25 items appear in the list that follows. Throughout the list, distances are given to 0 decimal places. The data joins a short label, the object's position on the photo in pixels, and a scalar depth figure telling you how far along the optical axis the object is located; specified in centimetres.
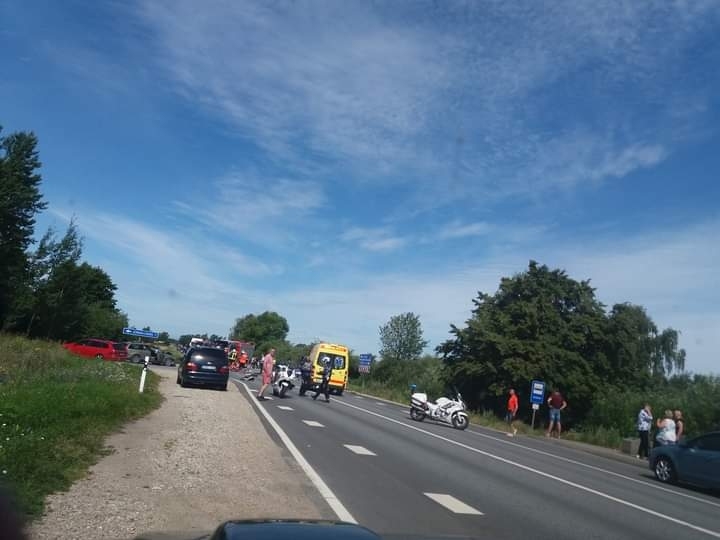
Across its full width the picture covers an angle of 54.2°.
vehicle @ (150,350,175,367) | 6057
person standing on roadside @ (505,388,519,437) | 3191
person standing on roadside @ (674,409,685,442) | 2170
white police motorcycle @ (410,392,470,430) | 2662
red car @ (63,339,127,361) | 4684
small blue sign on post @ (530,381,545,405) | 3120
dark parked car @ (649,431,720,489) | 1569
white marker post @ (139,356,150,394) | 2110
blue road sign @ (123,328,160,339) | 5267
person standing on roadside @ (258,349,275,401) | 2723
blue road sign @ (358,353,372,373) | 6084
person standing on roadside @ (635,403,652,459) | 2264
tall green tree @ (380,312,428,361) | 8506
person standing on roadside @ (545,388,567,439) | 2863
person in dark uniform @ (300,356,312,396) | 3741
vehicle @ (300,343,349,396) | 4147
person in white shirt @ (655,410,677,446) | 2070
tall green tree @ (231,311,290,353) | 17400
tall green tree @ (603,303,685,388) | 3884
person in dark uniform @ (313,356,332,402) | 3253
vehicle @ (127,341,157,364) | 5188
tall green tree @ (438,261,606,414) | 3753
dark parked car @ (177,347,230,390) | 2902
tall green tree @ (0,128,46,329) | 5247
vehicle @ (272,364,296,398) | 3159
